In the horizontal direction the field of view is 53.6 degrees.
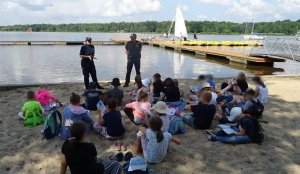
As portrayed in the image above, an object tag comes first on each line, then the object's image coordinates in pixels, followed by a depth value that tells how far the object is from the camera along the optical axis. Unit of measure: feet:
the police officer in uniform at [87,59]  32.48
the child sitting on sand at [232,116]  21.39
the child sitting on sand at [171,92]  25.68
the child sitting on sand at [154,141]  15.66
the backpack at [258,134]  19.06
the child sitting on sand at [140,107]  21.48
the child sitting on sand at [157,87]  28.81
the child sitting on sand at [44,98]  26.14
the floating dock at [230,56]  71.00
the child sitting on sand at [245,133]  19.03
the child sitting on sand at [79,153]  12.71
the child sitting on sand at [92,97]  25.39
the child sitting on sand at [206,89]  24.66
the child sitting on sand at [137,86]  27.02
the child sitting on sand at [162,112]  18.69
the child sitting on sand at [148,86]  25.72
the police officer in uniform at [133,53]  35.63
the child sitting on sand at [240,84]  29.81
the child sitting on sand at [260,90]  26.82
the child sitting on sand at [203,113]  20.42
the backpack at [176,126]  20.92
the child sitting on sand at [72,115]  19.03
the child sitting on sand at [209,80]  29.46
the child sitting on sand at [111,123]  18.99
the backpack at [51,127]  19.66
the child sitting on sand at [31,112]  21.97
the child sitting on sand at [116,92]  26.27
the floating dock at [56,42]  140.58
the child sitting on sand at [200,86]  29.45
